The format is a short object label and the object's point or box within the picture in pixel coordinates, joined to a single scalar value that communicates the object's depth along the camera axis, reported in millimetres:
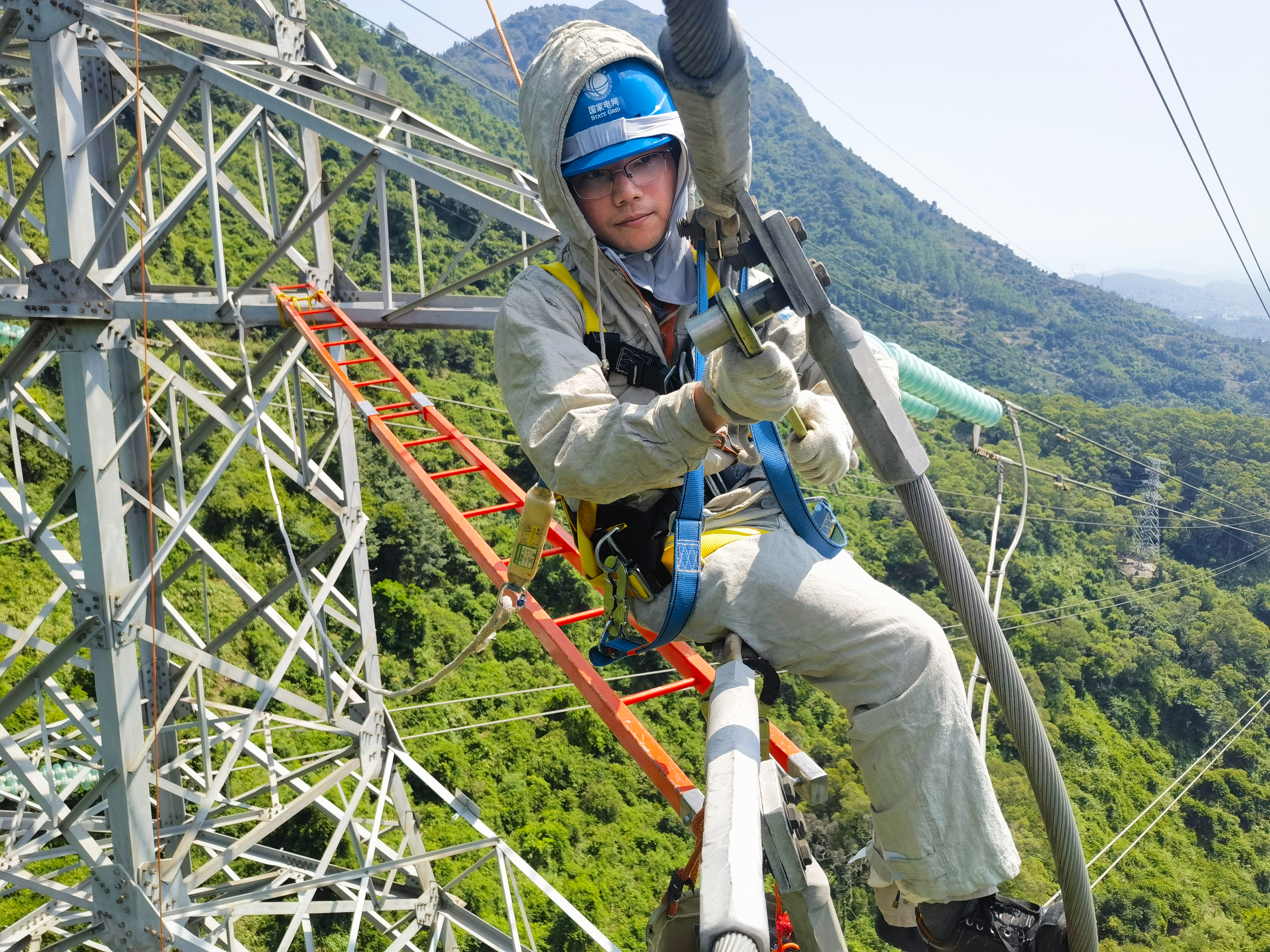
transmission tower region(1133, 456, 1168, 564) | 45656
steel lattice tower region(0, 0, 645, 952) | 4539
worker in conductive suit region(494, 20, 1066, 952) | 1941
